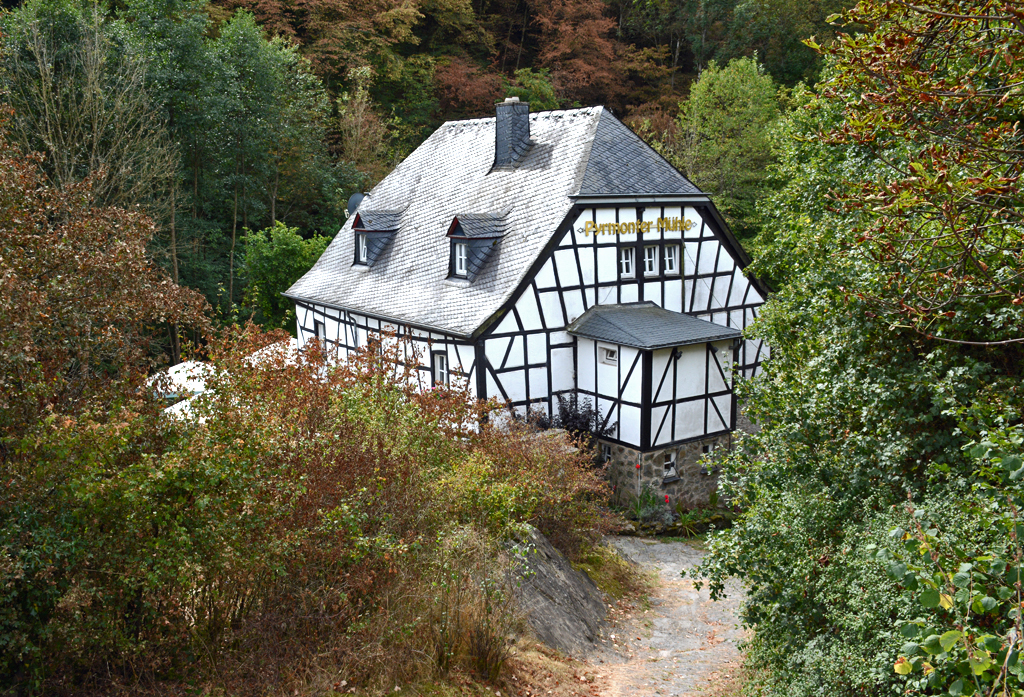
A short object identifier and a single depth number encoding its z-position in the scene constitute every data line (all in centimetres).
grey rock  864
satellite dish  2556
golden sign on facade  1689
